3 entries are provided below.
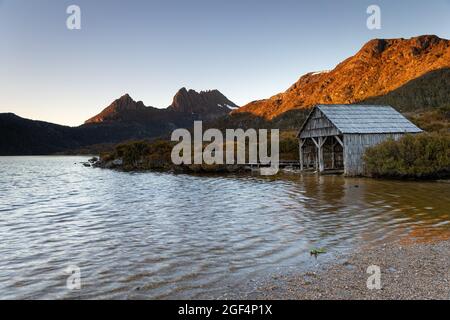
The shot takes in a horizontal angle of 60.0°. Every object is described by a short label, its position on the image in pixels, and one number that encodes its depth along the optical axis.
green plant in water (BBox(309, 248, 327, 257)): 11.38
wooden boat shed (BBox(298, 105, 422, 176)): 35.19
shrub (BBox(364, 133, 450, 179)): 30.89
